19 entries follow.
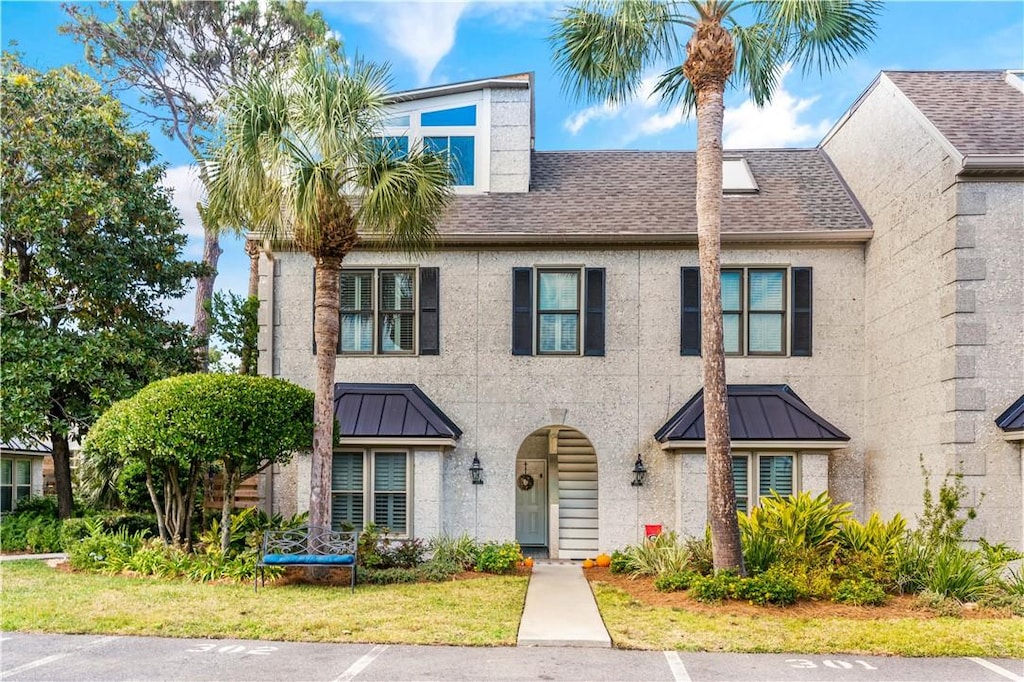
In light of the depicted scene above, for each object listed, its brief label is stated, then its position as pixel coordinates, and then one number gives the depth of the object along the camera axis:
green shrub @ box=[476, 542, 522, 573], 12.24
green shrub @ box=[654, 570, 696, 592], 10.34
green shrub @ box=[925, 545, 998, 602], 9.69
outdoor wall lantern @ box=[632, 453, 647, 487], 13.65
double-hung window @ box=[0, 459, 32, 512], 19.25
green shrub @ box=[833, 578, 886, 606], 9.48
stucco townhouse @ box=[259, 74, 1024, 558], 13.17
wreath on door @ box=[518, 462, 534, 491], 16.69
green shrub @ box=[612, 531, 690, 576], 11.15
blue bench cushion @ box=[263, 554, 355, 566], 10.33
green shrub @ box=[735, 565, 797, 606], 9.44
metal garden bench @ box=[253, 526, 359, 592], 10.38
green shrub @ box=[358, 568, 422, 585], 11.08
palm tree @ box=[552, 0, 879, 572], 10.38
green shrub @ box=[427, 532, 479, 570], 12.33
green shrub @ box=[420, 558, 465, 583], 11.34
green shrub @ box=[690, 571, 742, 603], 9.62
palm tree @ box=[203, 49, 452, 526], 10.67
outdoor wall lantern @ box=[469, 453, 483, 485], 13.71
